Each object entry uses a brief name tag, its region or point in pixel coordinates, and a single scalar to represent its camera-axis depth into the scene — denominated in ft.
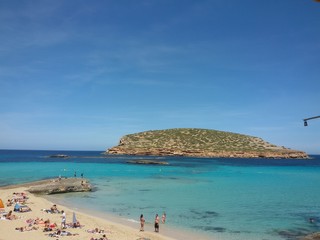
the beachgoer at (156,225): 78.64
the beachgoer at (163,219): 87.98
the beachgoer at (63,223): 77.82
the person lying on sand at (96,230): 74.64
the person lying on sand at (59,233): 70.69
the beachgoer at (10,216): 86.20
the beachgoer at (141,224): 79.38
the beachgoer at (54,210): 96.69
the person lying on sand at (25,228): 74.29
